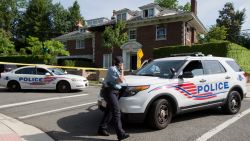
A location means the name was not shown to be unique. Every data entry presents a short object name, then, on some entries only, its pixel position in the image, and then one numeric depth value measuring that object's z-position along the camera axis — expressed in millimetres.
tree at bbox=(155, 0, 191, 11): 63938
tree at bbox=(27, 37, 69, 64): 34156
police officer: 6801
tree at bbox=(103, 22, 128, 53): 34531
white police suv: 7477
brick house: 32438
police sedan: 16516
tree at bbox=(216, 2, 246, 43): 62925
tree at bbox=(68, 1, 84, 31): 74875
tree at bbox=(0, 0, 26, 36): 68625
